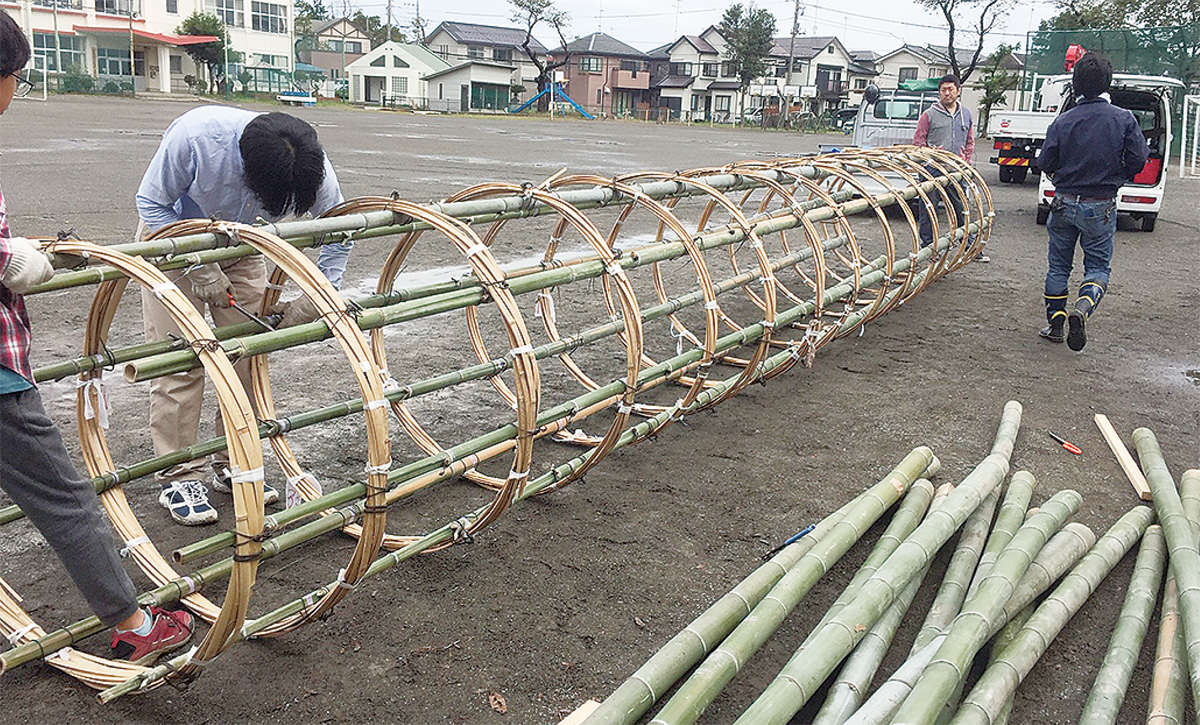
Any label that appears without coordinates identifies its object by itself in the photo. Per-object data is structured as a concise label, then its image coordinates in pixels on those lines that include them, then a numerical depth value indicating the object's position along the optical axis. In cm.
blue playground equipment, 5134
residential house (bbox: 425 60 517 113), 5603
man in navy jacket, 585
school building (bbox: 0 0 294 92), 4381
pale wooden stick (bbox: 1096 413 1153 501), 390
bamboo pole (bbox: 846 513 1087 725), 224
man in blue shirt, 293
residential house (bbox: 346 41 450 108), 5825
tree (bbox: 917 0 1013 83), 4025
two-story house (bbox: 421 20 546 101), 6525
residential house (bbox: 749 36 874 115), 5669
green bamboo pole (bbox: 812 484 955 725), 230
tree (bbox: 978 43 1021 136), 3284
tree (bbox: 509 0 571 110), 5997
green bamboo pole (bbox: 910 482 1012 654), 271
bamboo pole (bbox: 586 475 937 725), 225
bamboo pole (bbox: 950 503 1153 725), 230
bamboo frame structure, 233
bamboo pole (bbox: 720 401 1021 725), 224
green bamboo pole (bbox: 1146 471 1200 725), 237
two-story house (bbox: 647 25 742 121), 6138
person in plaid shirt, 205
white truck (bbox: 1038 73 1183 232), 1139
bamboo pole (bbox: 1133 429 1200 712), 254
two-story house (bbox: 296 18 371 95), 6869
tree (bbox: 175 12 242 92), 4597
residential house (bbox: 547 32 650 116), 6431
